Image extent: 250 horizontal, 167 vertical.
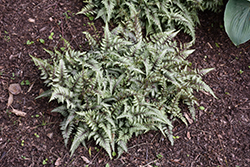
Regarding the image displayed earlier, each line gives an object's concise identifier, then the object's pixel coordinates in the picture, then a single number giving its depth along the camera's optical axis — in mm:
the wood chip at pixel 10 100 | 3312
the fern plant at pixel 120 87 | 3172
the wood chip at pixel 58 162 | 3143
